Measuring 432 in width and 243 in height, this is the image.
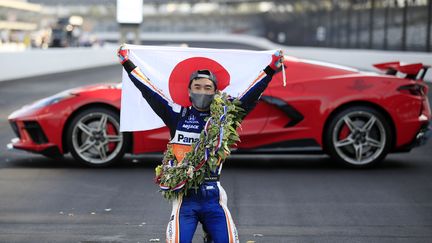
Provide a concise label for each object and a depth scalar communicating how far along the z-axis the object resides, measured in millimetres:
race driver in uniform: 9484
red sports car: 18953
